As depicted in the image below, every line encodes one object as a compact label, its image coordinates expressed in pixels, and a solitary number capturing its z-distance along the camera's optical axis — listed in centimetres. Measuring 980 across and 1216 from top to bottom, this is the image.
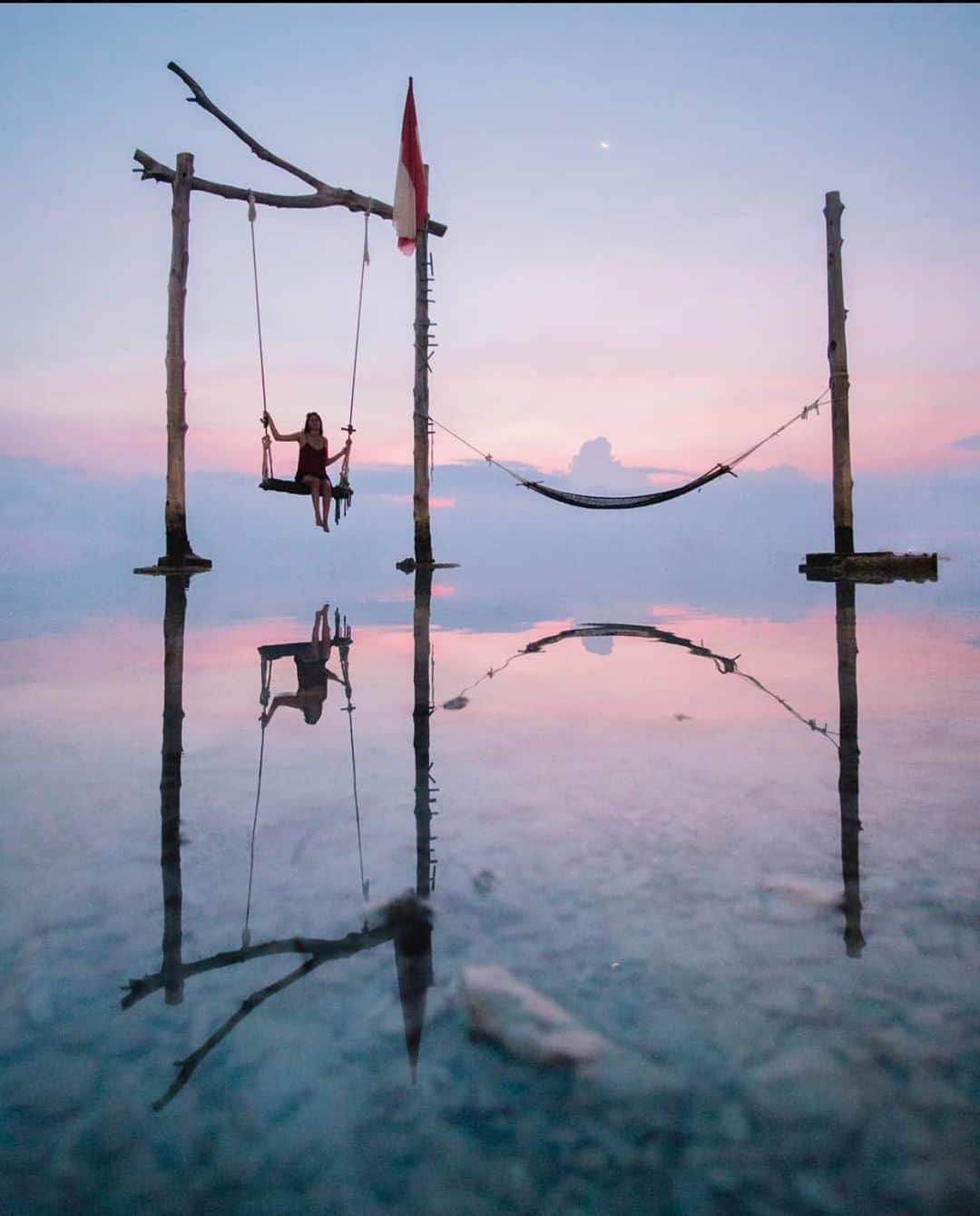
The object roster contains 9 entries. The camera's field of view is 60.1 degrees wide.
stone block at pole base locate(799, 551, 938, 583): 1546
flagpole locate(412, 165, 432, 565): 1508
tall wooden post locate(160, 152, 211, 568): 1336
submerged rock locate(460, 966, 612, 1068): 172
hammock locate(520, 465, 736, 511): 1317
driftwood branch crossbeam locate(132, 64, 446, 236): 1309
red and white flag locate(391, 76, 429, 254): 1334
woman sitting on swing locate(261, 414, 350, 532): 1313
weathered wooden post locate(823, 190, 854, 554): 1308
